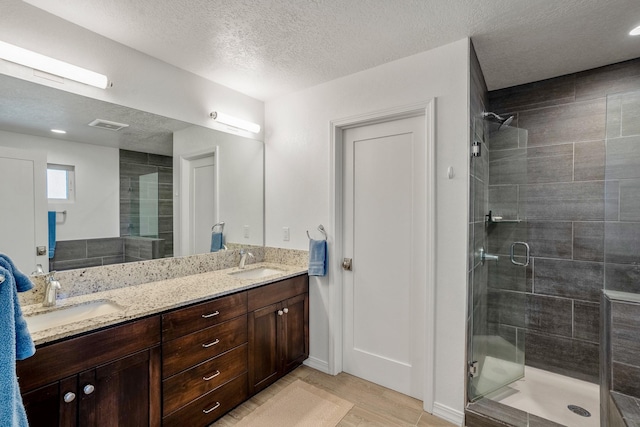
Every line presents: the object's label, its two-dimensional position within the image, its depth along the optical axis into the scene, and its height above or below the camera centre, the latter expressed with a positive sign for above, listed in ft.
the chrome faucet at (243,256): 8.71 -1.37
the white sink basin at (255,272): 8.41 -1.83
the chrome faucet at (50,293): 5.21 -1.47
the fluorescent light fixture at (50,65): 4.88 +2.61
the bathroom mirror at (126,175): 5.59 +0.88
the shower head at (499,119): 7.91 +2.56
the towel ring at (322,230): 8.43 -0.55
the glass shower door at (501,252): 7.45 -1.14
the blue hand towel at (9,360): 3.23 -1.68
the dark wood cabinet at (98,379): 3.98 -2.54
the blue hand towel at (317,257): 8.16 -1.31
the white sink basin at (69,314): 4.94 -1.86
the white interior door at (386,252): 7.22 -1.09
